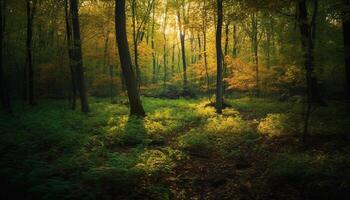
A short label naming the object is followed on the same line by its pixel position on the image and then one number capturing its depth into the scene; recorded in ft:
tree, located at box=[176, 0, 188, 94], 115.59
